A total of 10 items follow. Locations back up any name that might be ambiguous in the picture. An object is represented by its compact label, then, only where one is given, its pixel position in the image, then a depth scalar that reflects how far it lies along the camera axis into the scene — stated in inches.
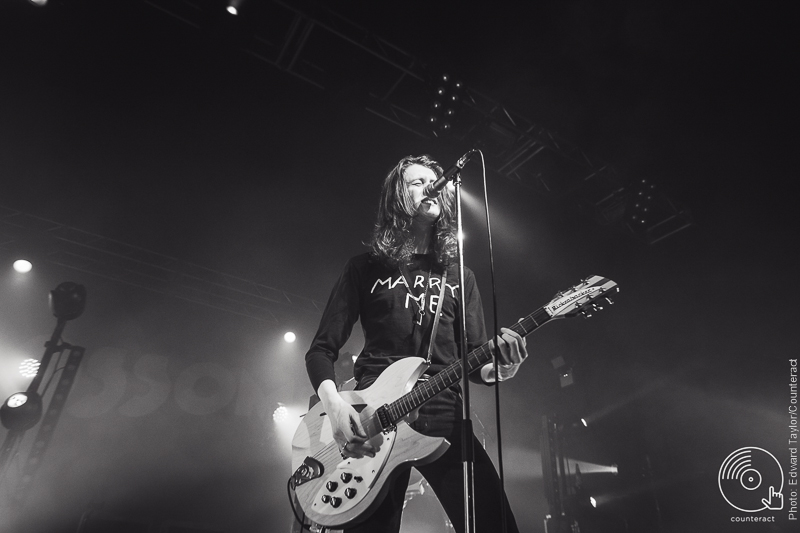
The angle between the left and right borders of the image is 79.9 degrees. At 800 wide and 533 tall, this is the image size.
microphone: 86.7
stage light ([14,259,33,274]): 377.1
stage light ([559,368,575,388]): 381.4
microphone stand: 59.2
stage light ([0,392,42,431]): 301.3
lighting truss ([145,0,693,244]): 226.2
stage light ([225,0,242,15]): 216.7
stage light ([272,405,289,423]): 435.8
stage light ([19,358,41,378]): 366.6
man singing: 77.4
